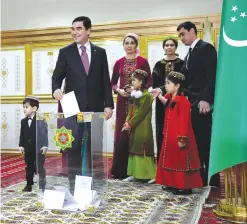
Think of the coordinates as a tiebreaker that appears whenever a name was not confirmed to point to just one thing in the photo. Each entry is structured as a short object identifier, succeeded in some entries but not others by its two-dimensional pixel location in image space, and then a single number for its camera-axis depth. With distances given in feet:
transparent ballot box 8.66
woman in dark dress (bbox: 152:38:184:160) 12.37
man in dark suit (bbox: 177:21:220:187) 11.40
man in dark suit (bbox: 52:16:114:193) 9.88
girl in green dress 12.00
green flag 7.47
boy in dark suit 10.66
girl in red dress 10.02
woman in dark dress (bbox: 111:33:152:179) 12.82
